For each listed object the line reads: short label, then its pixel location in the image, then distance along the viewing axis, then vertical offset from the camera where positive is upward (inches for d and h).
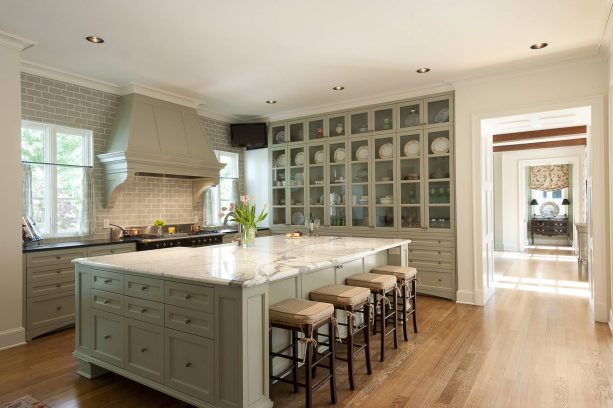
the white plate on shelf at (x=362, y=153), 236.5 +32.4
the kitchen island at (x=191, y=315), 85.8 -26.9
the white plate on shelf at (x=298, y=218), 263.9 -8.1
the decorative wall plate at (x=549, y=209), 449.1 -6.9
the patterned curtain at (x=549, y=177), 438.9 +30.2
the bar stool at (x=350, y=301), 108.4 -28.6
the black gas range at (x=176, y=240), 186.5 -16.6
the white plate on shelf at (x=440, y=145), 208.7 +32.5
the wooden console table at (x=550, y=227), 431.5 -26.9
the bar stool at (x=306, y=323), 94.0 -29.6
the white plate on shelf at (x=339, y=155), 245.6 +32.9
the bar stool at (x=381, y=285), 128.3 -27.7
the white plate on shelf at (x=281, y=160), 270.9 +32.9
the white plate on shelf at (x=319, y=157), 254.0 +32.7
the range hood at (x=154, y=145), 189.5 +33.7
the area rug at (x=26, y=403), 100.1 -51.1
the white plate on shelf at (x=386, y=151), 227.2 +32.4
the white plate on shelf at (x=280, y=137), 271.4 +49.5
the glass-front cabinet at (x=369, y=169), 211.6 +22.6
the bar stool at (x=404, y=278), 147.0 -28.7
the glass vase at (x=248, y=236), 143.9 -11.1
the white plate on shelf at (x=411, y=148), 218.5 +32.4
